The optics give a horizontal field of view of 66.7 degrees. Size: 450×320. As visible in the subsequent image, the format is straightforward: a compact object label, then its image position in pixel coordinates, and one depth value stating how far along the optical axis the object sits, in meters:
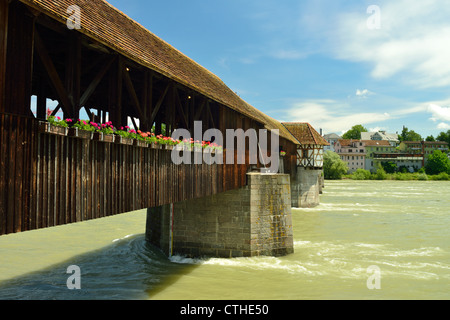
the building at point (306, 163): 27.28
